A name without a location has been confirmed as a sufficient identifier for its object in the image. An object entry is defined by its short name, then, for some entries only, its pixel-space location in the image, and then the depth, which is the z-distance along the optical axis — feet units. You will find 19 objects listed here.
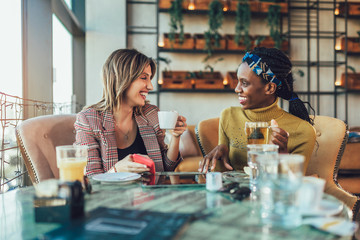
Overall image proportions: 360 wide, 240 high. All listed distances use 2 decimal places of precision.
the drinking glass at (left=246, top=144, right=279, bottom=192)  3.14
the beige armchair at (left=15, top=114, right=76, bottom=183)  5.16
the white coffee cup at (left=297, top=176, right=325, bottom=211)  2.19
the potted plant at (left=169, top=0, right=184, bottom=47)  15.14
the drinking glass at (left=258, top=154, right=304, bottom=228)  2.22
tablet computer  3.54
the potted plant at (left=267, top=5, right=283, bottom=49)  15.71
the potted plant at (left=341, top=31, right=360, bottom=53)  16.33
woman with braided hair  5.27
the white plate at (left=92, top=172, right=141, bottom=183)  3.59
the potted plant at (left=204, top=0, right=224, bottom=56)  15.28
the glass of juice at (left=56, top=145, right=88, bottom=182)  3.29
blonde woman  5.47
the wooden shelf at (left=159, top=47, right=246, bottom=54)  15.52
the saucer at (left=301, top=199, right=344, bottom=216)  2.26
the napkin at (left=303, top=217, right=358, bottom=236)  2.00
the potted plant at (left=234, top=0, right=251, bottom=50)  15.48
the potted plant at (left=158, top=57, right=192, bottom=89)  15.28
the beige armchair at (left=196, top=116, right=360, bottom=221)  5.40
